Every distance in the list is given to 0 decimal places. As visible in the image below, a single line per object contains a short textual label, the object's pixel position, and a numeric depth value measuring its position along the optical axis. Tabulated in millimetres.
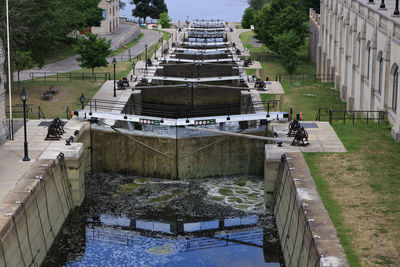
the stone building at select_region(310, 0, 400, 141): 45062
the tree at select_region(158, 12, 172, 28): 125875
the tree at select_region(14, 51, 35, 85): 60375
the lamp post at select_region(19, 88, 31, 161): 38438
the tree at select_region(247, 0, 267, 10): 156375
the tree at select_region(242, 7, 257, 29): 124750
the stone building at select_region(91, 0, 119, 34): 110000
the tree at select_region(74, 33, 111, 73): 69188
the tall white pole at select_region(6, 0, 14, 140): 44109
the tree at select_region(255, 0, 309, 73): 73875
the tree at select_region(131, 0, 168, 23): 140625
